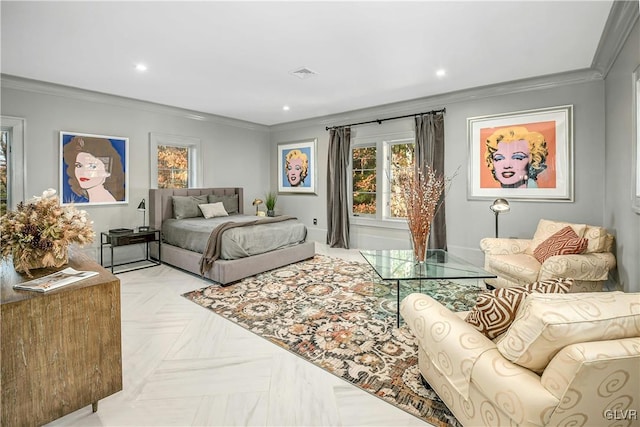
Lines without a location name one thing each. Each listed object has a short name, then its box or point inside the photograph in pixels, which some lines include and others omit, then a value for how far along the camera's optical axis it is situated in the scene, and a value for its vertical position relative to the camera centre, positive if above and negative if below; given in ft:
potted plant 22.64 +0.67
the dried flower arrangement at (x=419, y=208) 9.71 +0.07
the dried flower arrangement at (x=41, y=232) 5.74 -0.36
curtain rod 15.94 +5.09
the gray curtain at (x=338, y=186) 19.86 +1.59
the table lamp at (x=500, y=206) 12.86 +0.15
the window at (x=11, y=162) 13.15 +2.12
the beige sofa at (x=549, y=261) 9.43 -1.66
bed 13.07 -1.92
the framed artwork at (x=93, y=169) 14.55 +2.11
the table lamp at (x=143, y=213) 16.29 -0.04
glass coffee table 9.07 -1.81
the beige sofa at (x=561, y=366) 3.35 -1.81
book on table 5.13 -1.15
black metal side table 14.37 -1.26
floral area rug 6.55 -3.26
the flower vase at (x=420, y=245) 10.03 -1.10
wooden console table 4.75 -2.19
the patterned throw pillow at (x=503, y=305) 4.70 -1.44
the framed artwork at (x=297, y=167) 21.81 +3.14
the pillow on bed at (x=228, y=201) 19.24 +0.67
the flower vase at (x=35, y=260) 5.78 -0.88
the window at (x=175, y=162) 17.71 +3.00
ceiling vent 12.37 +5.53
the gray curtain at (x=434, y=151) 16.07 +3.00
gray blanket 13.12 -1.50
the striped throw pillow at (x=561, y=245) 9.96 -1.16
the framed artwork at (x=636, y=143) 8.06 +1.70
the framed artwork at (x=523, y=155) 13.20 +2.41
